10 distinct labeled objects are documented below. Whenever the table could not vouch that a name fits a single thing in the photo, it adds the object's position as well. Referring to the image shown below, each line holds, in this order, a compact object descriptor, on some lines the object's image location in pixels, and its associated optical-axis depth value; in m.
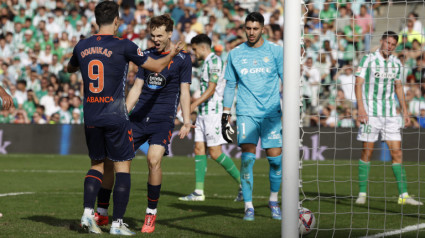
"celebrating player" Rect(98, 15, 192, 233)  13.15
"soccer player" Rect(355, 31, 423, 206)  18.34
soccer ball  11.60
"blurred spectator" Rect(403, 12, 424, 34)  35.85
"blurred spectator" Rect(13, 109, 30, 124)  37.37
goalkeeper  15.23
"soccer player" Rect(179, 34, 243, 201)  18.91
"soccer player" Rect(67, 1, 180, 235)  11.69
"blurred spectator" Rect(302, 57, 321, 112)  33.94
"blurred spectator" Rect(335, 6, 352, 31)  35.37
